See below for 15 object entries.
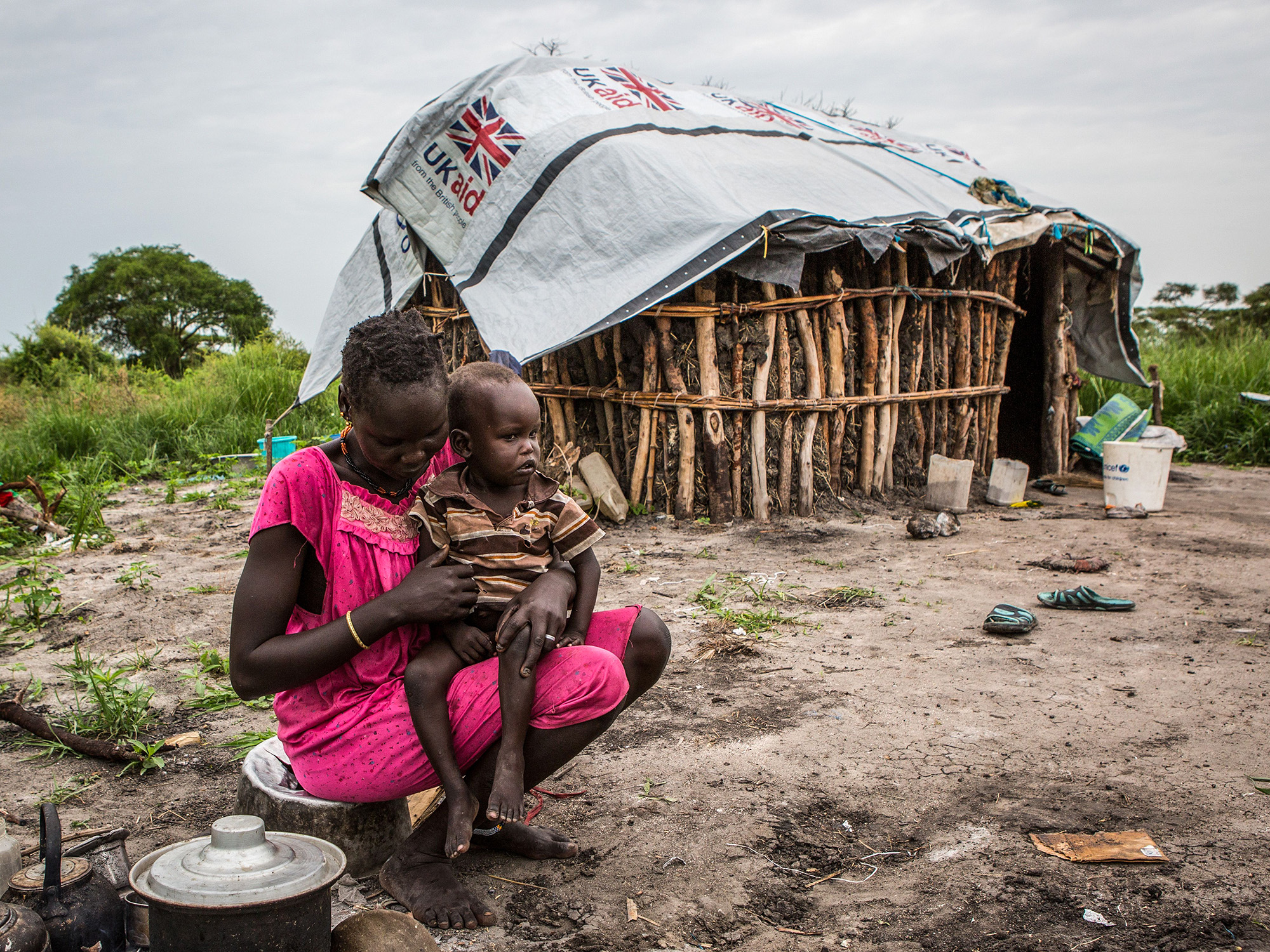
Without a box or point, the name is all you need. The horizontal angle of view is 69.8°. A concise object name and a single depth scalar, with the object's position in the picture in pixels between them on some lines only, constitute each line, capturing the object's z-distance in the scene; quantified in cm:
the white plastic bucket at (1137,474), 615
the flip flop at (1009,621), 360
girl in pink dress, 168
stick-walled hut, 525
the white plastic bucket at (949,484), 616
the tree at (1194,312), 1659
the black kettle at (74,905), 139
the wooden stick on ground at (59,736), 252
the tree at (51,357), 1417
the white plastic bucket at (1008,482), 661
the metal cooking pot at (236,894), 127
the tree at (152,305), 2778
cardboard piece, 195
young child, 175
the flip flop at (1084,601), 395
